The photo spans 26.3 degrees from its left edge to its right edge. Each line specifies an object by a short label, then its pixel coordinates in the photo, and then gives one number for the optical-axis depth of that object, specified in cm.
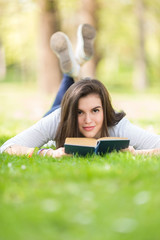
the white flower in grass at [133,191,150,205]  191
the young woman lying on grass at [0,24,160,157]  344
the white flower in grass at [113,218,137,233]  160
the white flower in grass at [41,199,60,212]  181
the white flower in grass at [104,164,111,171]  252
